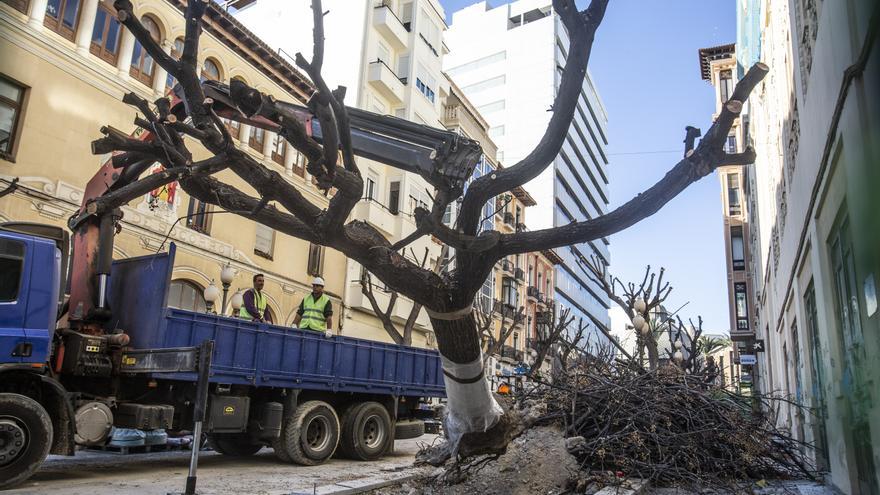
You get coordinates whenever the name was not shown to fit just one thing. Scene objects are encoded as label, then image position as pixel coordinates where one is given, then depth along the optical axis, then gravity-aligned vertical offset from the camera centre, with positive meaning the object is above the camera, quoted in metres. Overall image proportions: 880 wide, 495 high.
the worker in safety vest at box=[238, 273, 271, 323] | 11.37 +1.27
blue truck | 7.59 +0.01
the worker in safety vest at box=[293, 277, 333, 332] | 11.89 +1.25
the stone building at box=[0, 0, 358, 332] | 14.50 +5.90
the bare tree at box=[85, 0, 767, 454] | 5.83 +1.83
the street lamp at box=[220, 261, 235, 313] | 13.32 +1.99
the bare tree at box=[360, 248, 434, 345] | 21.98 +2.25
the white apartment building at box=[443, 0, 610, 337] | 62.54 +30.04
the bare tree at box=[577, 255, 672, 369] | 17.67 +2.78
